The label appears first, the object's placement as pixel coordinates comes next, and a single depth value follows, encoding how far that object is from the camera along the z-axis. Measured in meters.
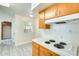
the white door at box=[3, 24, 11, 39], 8.51
